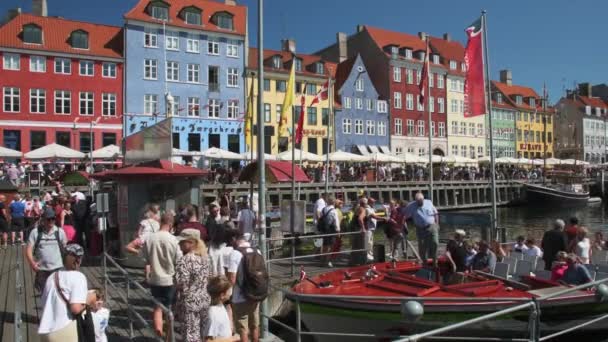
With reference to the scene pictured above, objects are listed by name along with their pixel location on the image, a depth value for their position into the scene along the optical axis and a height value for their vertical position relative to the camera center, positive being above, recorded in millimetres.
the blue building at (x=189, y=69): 45938 +9363
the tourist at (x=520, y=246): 13422 -1837
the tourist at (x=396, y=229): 14836 -1508
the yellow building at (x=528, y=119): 78500 +7506
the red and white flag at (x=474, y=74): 17875 +3199
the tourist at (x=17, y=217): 17891 -1239
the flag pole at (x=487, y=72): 17703 +3405
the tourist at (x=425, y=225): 13461 -1288
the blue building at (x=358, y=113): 58656 +6524
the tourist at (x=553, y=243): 11781 -1559
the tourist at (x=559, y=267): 10172 -1787
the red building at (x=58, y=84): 41219 +7264
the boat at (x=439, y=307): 8727 -2172
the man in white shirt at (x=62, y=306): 5320 -1240
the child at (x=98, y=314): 5938 -1513
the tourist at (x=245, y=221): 12914 -1072
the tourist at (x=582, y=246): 11812 -1631
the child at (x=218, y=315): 5836 -1475
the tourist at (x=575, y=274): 9797 -1837
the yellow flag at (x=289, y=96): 21969 +3177
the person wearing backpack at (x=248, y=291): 6969 -1461
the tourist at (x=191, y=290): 6797 -1407
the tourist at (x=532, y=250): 13180 -1889
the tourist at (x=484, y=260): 11008 -1759
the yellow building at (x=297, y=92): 52406 +8039
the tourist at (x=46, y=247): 8359 -1036
